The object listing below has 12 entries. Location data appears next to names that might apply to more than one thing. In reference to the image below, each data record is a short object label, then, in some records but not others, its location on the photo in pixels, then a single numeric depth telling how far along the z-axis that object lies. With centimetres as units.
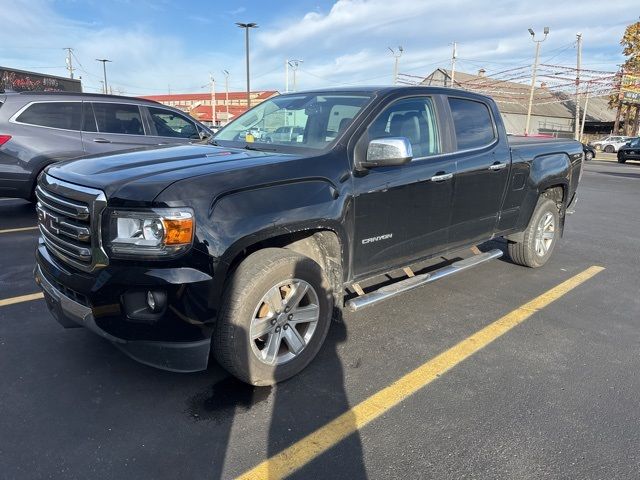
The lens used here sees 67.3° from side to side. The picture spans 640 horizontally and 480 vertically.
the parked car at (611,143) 4125
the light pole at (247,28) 3057
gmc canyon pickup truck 249
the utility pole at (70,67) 7506
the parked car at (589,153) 3175
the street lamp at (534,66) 3855
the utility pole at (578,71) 4127
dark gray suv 685
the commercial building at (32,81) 1900
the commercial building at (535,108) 5934
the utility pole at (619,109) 4189
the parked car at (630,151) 2677
